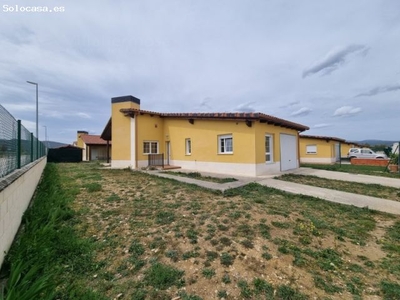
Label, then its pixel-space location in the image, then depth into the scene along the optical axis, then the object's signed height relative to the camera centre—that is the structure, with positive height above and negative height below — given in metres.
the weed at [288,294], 2.93 -1.99
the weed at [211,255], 3.76 -1.83
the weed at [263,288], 2.99 -1.97
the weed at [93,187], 7.87 -1.18
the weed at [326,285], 3.11 -2.01
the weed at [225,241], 4.21 -1.75
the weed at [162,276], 3.17 -1.89
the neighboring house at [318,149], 25.25 +0.56
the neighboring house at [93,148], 32.47 +1.36
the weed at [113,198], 6.78 -1.37
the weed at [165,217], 5.15 -1.59
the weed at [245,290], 2.96 -1.96
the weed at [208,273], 3.33 -1.90
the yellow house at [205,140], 12.27 +1.05
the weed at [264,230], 4.51 -1.71
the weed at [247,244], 4.12 -1.77
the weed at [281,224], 5.00 -1.70
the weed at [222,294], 2.95 -1.97
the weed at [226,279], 3.22 -1.92
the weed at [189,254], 3.80 -1.82
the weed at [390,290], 3.03 -2.05
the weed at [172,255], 3.78 -1.82
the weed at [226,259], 3.63 -1.84
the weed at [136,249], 3.92 -1.79
